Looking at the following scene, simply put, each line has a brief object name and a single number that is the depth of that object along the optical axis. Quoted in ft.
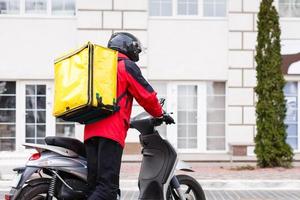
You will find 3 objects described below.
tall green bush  55.12
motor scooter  22.04
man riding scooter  21.55
